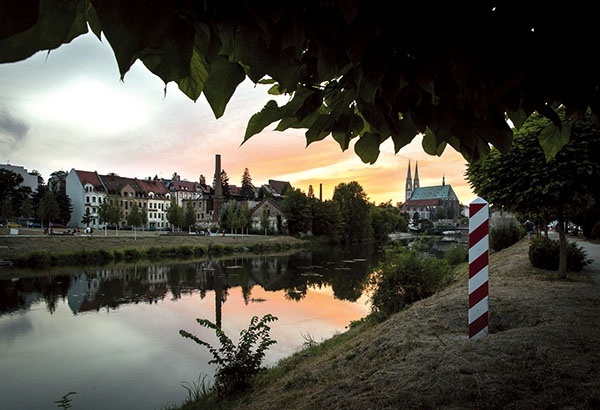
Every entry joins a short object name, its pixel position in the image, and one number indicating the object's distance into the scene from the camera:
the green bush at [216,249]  41.70
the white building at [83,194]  72.31
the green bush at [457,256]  19.53
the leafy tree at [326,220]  64.06
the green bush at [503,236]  20.58
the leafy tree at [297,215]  61.41
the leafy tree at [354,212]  71.19
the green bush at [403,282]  8.94
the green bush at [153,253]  36.13
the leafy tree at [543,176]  7.26
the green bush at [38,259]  28.88
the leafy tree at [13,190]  59.53
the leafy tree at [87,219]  66.50
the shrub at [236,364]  6.73
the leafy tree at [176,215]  67.62
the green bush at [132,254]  34.47
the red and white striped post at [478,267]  4.30
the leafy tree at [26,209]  56.03
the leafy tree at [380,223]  79.44
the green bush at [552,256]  9.20
